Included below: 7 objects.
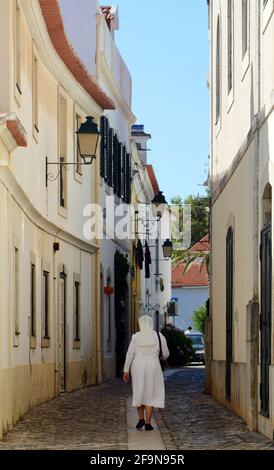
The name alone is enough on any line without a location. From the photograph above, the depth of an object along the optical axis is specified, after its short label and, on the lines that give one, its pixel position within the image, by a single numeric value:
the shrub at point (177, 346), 47.44
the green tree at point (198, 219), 84.00
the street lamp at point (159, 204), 34.97
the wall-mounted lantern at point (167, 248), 39.53
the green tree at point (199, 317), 78.18
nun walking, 18.88
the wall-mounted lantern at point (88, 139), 22.27
